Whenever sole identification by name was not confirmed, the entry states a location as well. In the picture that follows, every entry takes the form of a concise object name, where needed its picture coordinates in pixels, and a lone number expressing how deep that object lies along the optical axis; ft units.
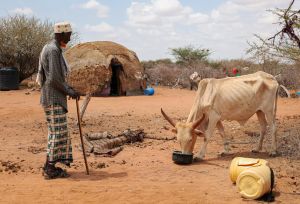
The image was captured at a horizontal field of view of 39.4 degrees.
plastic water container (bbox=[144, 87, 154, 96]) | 63.21
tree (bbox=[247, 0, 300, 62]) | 25.83
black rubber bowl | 22.57
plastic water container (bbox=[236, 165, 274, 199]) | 16.79
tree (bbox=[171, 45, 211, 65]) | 112.68
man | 19.80
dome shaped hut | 42.45
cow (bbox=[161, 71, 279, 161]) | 24.53
